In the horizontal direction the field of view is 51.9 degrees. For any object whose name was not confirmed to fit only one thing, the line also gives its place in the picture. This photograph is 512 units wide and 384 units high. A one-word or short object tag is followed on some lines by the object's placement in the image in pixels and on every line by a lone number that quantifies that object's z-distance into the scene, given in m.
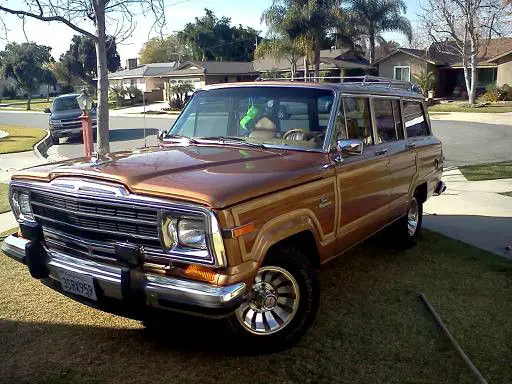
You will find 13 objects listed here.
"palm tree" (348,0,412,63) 46.03
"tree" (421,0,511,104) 35.28
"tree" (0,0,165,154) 7.05
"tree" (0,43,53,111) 73.19
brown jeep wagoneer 3.14
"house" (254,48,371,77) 44.72
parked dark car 20.56
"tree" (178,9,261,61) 68.00
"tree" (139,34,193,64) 72.38
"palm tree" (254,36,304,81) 37.09
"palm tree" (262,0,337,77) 35.91
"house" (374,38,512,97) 41.09
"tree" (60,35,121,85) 72.62
